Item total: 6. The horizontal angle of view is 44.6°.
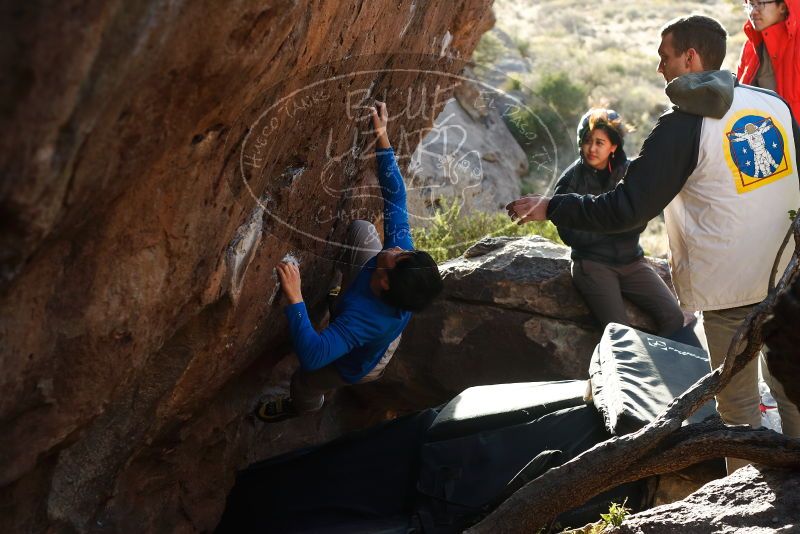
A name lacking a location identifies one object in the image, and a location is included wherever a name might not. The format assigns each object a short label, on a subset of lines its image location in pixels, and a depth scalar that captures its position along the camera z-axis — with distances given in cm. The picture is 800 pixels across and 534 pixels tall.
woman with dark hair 615
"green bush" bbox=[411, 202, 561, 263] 916
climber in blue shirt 460
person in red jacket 561
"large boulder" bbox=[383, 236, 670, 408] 648
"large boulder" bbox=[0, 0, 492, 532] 225
